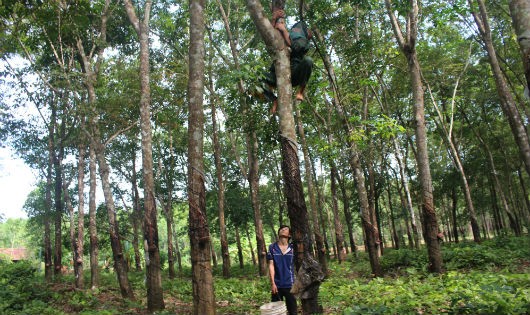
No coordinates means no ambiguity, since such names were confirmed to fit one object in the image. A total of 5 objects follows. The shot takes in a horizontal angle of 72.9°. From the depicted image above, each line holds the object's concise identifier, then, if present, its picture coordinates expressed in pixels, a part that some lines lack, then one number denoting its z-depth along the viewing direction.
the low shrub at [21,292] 8.52
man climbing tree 4.99
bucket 4.23
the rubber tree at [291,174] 4.16
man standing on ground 5.25
